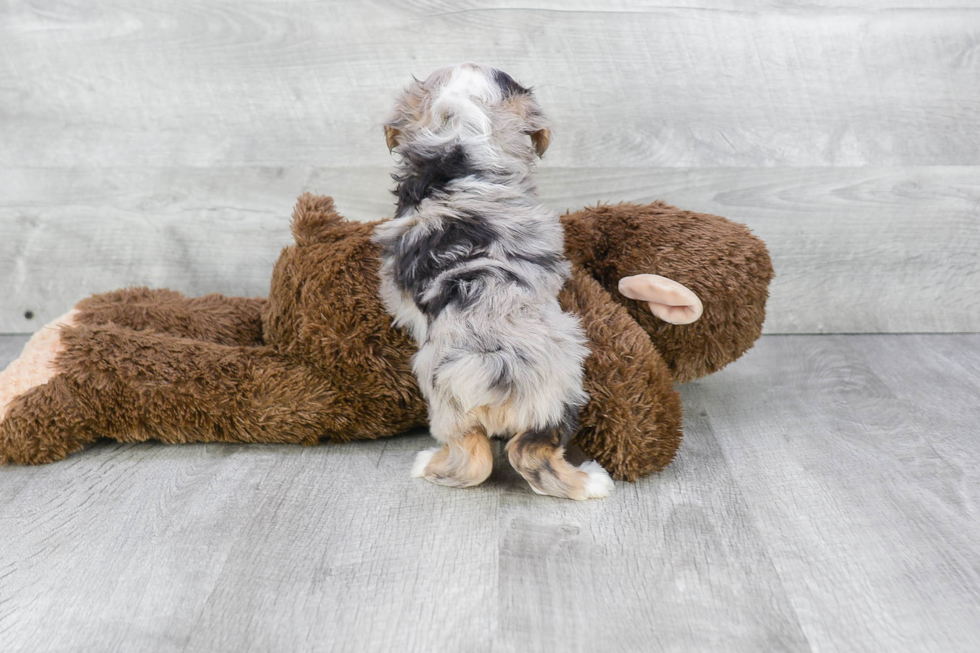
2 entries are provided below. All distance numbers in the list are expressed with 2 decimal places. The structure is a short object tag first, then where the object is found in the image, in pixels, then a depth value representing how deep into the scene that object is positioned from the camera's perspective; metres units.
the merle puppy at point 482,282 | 1.23
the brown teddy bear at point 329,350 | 1.43
